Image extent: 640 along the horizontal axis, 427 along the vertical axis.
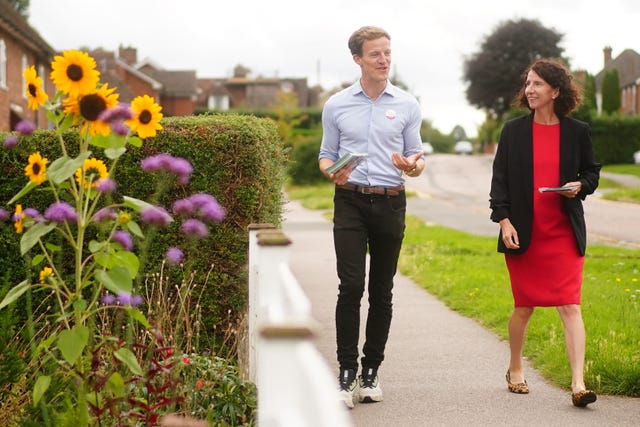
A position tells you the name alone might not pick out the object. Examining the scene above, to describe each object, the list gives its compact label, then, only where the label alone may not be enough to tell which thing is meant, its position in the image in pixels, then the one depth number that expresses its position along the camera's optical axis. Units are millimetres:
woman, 6250
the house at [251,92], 106562
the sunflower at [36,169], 4355
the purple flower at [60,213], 4207
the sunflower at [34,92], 4406
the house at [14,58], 33875
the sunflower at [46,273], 4534
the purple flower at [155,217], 4028
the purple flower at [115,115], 4137
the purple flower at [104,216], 4395
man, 6133
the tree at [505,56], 73562
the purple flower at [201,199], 4348
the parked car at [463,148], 103312
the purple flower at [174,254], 4449
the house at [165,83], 80438
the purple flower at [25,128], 4500
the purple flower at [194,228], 4199
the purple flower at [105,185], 4211
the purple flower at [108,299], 5105
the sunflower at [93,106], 4238
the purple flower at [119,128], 4184
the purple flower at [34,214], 4414
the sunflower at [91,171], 4531
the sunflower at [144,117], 4418
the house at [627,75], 79125
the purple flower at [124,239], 4293
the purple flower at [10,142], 4770
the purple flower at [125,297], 4203
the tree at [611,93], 68188
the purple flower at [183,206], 4188
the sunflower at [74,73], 4242
